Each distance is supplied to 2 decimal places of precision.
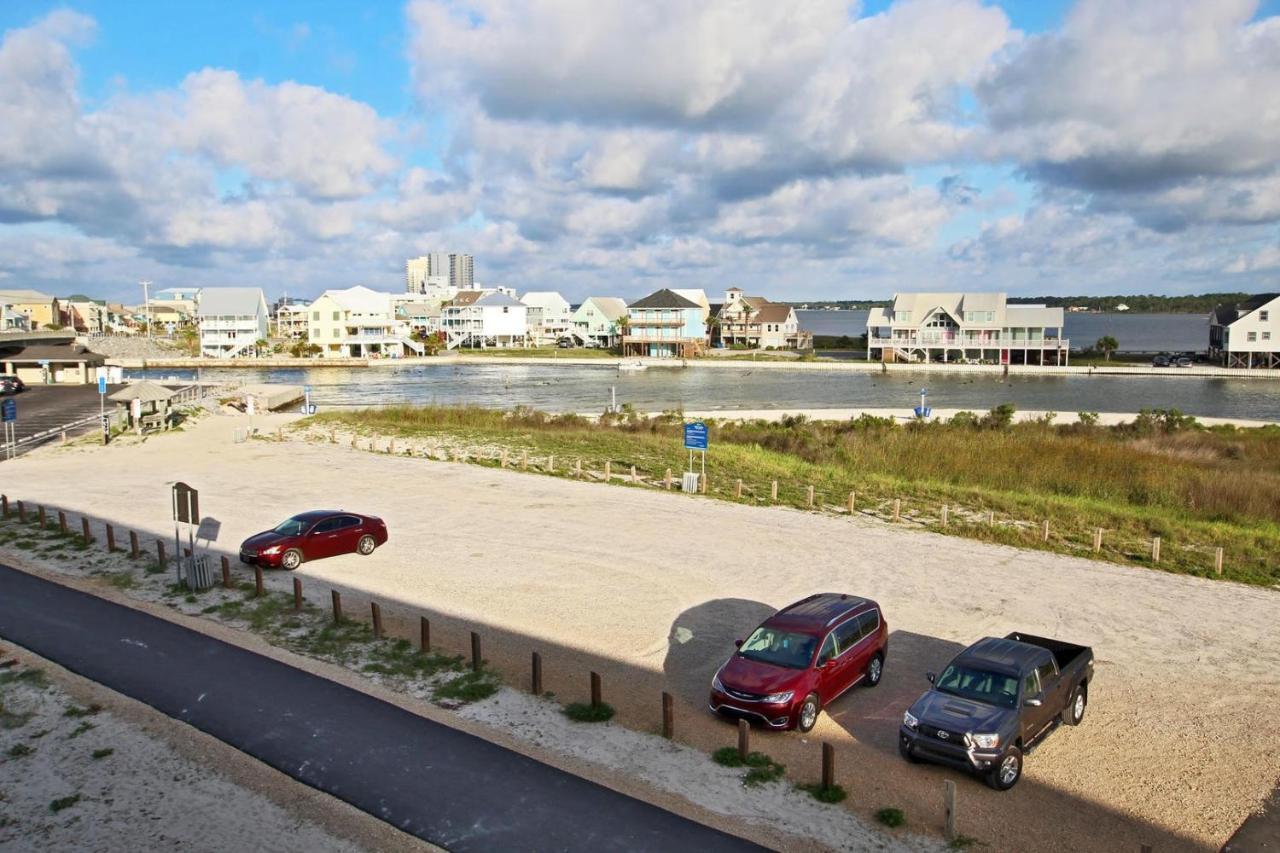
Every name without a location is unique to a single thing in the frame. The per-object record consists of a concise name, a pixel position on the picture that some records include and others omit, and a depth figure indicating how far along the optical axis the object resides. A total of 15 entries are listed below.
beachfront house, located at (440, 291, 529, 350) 152.62
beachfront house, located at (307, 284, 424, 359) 133.75
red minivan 13.20
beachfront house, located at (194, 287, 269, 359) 132.00
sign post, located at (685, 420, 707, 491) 31.28
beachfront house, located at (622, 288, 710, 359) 131.75
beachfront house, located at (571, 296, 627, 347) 158.50
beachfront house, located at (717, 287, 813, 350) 143.71
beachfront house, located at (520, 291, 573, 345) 163.88
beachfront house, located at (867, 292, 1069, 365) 113.94
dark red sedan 21.58
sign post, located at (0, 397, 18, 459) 38.31
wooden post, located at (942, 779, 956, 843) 10.52
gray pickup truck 11.68
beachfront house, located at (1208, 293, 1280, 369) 99.88
